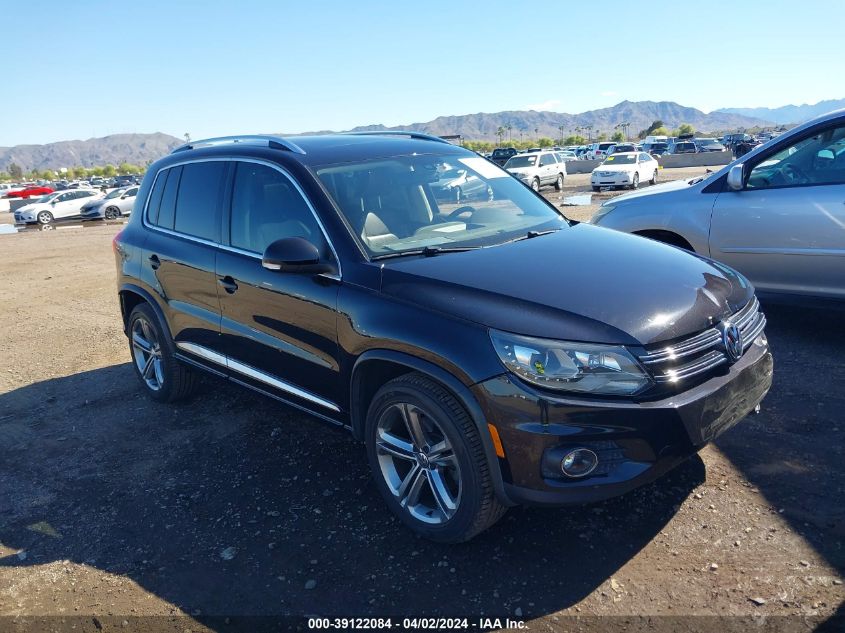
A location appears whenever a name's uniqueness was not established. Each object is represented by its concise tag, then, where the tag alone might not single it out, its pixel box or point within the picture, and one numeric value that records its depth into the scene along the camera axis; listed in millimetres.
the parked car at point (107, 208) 29859
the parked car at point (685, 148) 47772
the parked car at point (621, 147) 49353
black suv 2734
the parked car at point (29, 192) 45625
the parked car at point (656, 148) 56931
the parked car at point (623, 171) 25250
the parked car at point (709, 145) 47881
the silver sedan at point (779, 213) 5211
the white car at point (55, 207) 29203
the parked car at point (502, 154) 45950
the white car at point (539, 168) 26453
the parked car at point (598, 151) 50562
